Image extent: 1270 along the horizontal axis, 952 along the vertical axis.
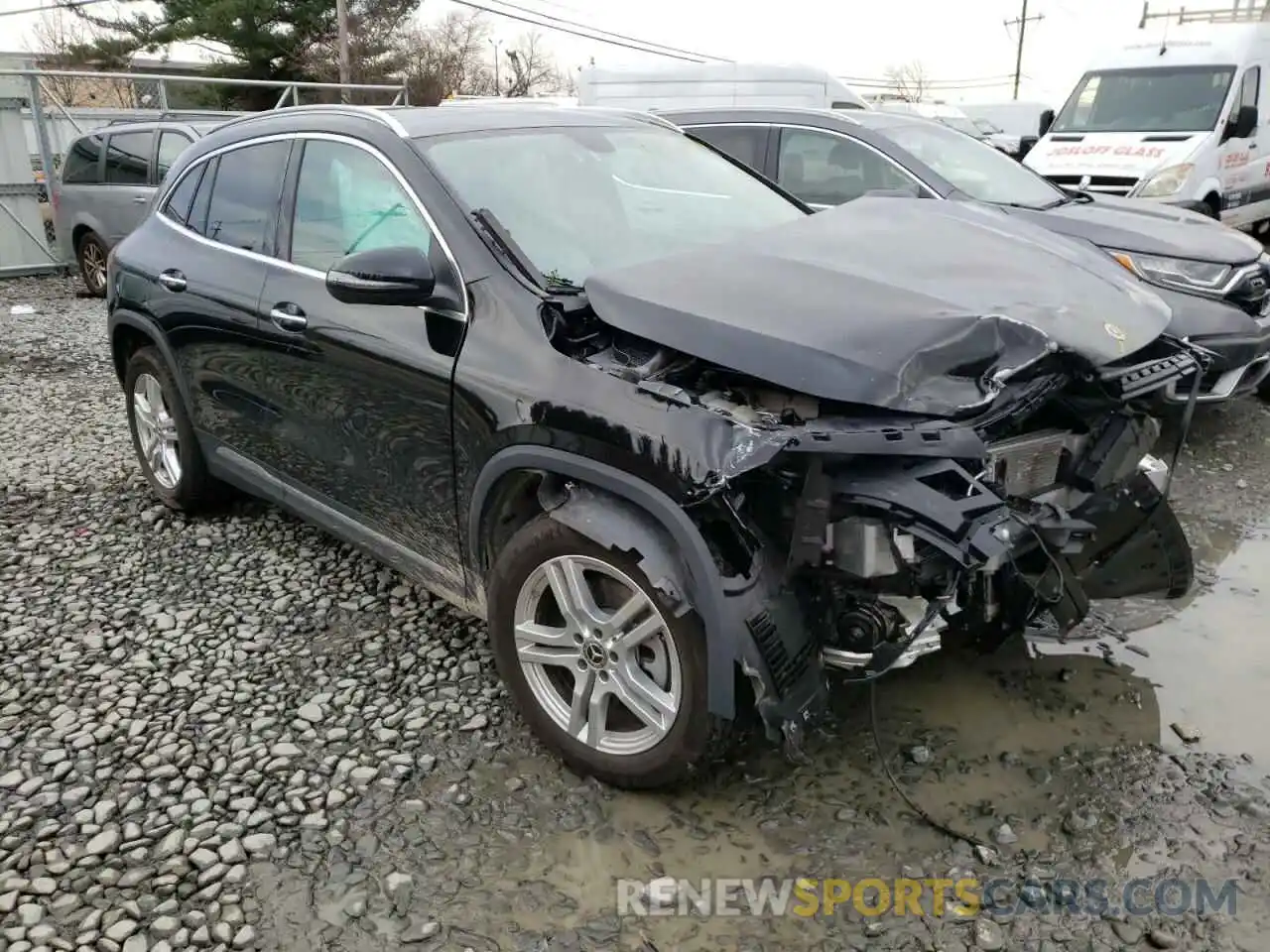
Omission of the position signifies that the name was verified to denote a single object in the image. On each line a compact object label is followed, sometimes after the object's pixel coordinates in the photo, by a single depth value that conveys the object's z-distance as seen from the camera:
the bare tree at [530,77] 44.81
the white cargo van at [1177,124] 9.51
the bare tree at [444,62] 36.31
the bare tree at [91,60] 30.78
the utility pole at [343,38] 28.20
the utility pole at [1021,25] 51.22
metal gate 11.99
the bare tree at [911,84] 50.62
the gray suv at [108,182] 9.95
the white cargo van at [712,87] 9.69
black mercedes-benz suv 2.41
